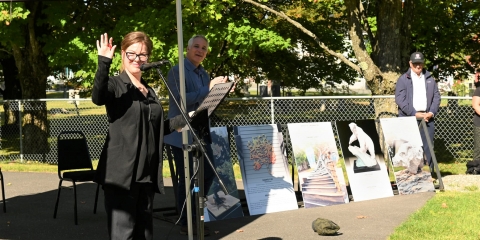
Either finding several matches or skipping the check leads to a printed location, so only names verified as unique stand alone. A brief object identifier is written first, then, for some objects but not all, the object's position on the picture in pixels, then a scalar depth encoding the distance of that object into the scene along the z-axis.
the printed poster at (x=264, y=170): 9.73
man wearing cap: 11.78
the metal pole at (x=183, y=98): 5.84
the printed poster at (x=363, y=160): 10.65
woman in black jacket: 5.18
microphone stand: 5.55
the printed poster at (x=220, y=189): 9.20
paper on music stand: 6.60
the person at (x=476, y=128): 12.52
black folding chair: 9.51
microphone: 5.18
